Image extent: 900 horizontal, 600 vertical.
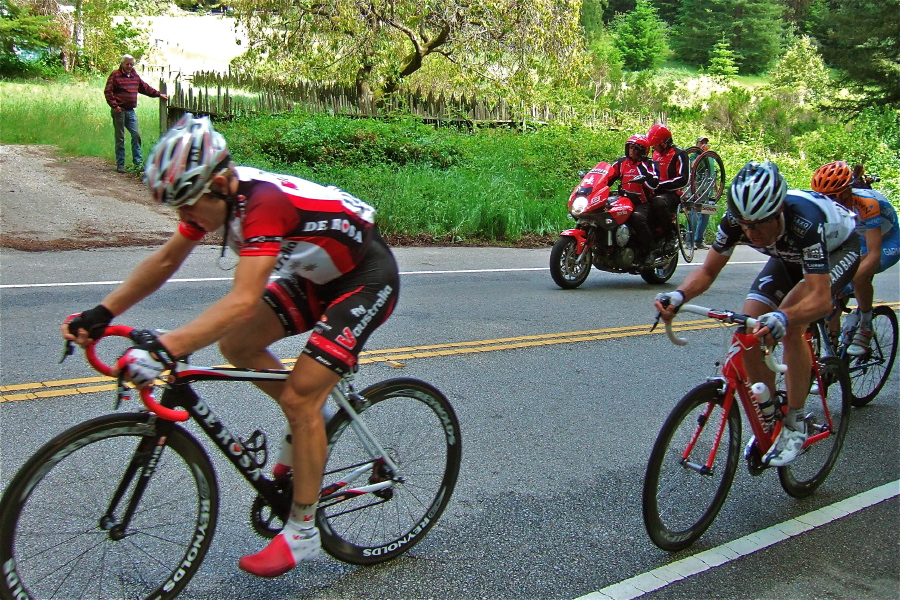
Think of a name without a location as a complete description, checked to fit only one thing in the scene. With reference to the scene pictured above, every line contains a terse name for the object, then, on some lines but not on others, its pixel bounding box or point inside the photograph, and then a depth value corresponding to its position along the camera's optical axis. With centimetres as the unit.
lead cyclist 312
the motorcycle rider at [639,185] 1122
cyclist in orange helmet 613
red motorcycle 1088
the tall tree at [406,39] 2230
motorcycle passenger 1153
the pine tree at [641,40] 6025
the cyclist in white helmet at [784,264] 443
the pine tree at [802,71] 4112
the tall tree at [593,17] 5919
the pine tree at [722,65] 4991
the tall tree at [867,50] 3152
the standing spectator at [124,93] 1617
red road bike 419
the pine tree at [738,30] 6488
